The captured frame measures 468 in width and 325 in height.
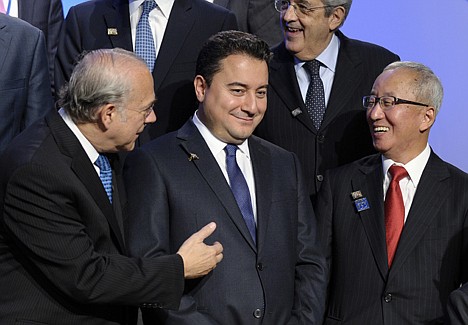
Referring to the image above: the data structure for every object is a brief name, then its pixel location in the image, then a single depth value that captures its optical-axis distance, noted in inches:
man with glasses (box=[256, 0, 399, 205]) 344.8
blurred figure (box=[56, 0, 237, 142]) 338.0
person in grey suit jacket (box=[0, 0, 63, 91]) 381.1
